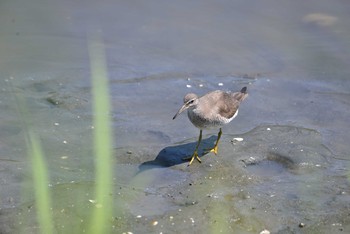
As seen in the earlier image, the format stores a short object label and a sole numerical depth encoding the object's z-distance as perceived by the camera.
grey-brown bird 14.45
